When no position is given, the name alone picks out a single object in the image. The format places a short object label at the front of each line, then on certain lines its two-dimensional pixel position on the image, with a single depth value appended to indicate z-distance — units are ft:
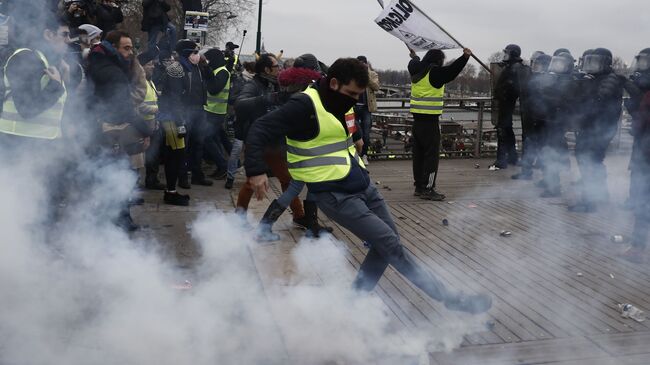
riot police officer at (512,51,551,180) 28.96
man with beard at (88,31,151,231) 19.08
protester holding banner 27.37
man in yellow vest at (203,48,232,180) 30.35
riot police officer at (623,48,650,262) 19.15
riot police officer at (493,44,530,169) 33.91
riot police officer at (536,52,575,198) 27.30
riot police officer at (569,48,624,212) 24.68
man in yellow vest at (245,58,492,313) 12.98
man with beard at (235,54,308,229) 20.88
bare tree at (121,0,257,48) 106.83
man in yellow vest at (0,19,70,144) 15.64
